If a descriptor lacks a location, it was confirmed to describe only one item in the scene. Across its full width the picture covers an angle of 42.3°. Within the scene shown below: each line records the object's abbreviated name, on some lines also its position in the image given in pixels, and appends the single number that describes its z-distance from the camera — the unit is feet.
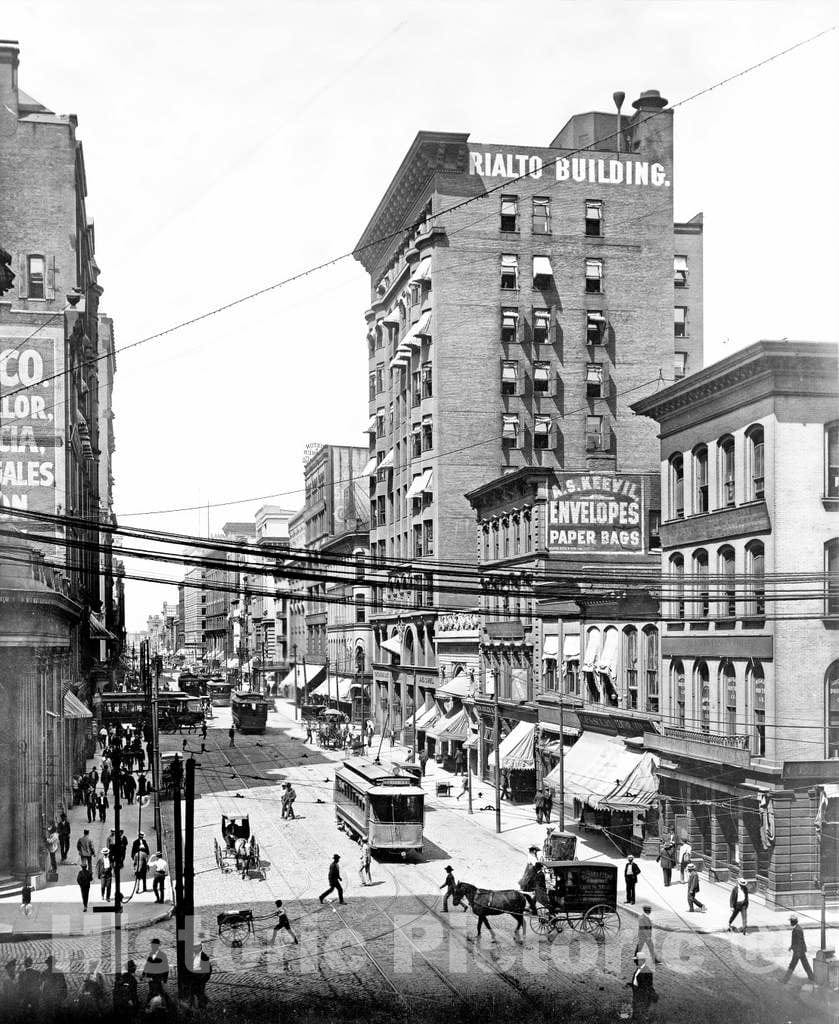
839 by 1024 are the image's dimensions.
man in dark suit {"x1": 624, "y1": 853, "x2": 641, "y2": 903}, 97.25
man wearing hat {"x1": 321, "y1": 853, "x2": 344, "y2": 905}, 96.68
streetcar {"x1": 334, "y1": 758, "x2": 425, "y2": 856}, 115.03
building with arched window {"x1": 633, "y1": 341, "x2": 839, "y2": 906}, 98.68
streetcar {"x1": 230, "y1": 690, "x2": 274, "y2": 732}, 264.31
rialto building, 218.18
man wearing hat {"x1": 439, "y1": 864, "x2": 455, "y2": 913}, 91.76
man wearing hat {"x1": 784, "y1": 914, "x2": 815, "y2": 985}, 72.18
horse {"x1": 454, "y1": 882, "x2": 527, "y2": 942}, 84.58
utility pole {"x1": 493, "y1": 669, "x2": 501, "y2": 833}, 132.26
